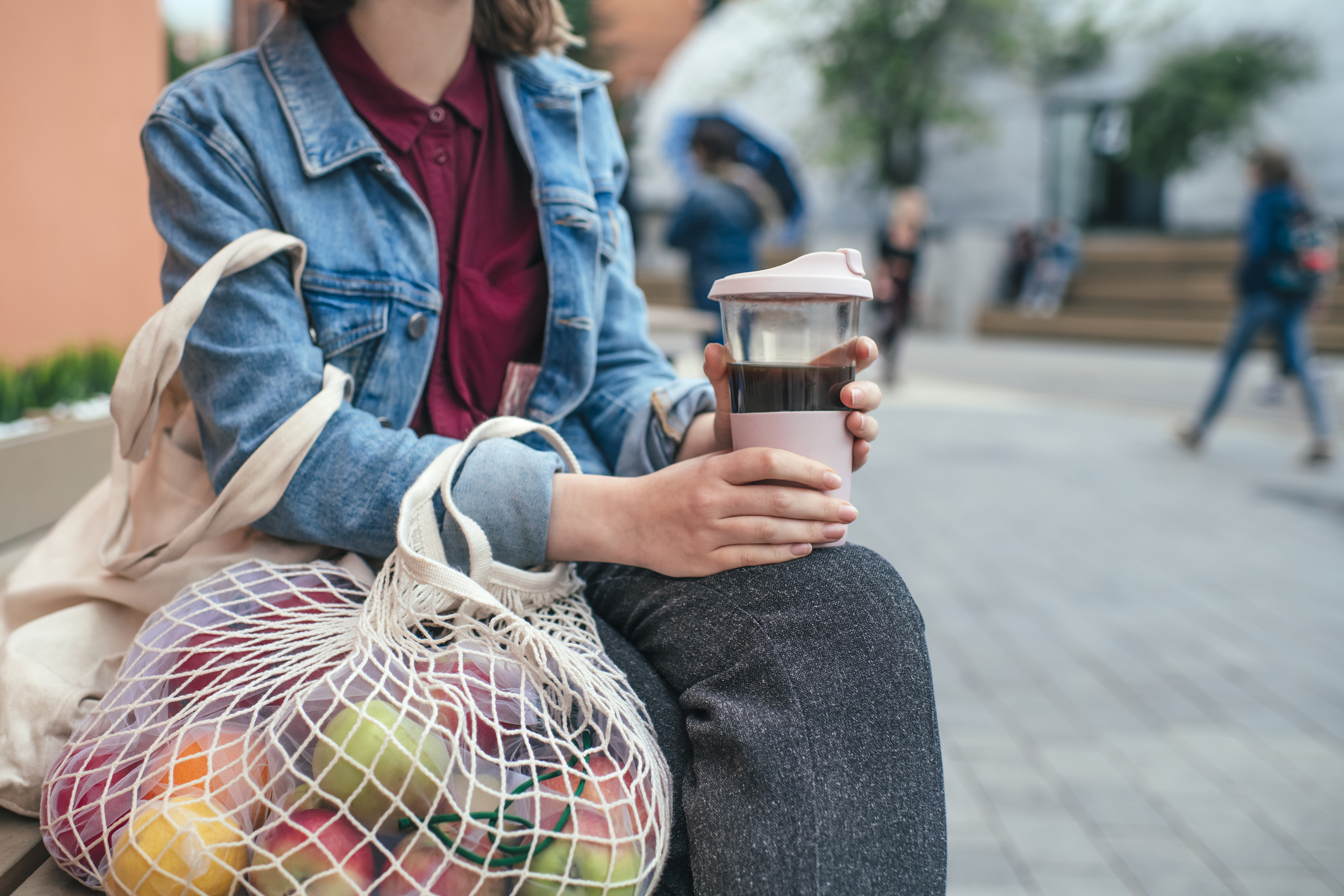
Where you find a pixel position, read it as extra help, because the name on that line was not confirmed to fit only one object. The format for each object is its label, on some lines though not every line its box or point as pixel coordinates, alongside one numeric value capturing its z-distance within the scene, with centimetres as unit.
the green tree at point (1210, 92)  1603
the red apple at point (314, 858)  86
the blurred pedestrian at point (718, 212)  632
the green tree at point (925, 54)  1761
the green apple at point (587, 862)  88
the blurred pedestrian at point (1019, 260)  1634
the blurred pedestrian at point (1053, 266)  1569
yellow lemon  87
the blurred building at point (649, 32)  2623
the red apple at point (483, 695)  92
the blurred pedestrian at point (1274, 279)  650
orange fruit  90
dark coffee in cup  103
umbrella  678
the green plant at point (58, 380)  288
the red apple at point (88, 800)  93
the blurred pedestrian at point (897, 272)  982
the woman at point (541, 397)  97
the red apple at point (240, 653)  97
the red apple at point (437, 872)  87
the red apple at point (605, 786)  91
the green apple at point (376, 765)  88
